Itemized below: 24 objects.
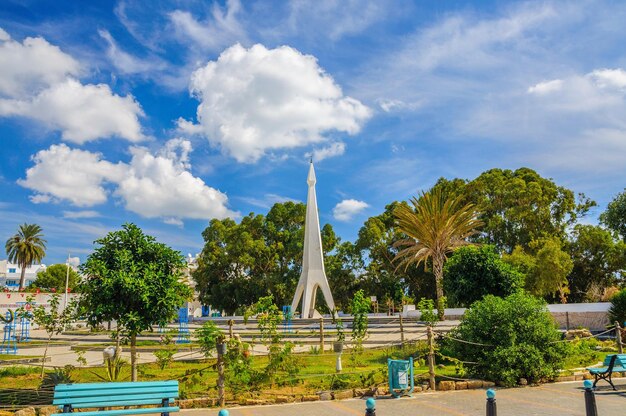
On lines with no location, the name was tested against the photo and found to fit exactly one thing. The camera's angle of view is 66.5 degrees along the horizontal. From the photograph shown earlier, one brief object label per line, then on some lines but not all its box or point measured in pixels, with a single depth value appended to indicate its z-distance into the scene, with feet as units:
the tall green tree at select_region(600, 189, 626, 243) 128.77
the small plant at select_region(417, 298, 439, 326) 42.88
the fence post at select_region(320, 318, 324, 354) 56.19
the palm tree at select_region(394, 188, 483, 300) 113.91
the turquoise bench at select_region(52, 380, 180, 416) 22.58
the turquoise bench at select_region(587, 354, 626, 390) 32.50
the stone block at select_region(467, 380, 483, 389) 35.35
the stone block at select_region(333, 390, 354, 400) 32.89
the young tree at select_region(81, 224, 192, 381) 33.08
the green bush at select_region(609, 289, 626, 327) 64.34
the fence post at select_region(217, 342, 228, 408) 31.04
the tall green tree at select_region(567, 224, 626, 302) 118.93
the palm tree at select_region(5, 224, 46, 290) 180.75
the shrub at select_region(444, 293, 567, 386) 35.55
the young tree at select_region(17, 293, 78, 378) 37.88
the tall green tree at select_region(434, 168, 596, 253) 127.24
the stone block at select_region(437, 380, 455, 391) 34.81
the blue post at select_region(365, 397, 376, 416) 15.35
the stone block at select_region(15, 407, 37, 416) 27.09
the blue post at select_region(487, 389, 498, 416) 18.24
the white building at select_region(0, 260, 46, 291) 281.95
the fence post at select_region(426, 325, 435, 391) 34.83
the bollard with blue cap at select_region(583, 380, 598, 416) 19.81
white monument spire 126.72
